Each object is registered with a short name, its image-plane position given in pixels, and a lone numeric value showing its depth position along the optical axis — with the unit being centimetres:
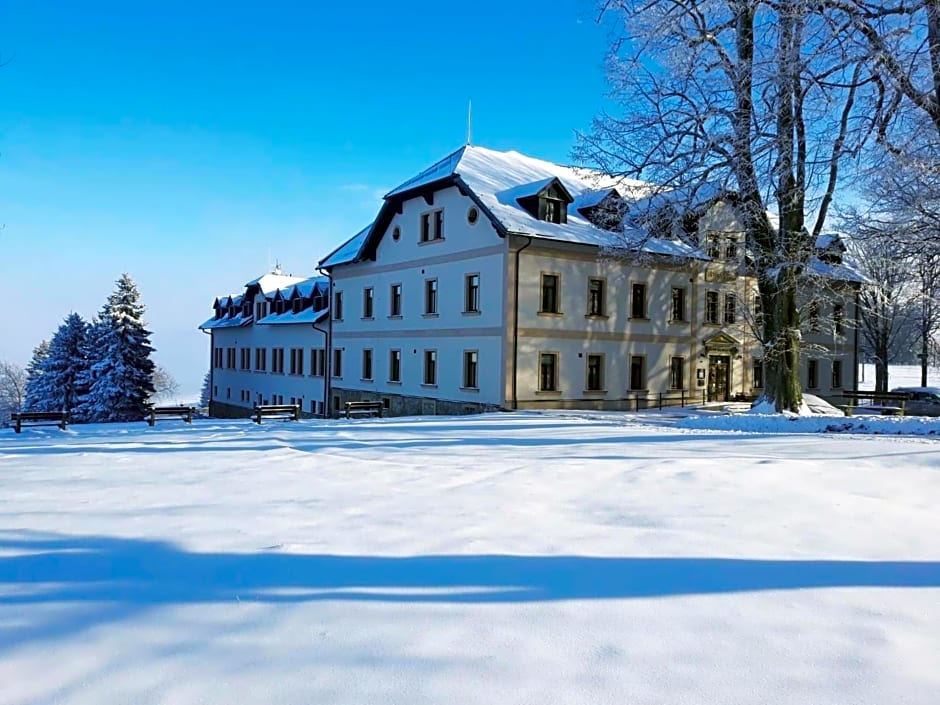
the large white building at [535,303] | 2534
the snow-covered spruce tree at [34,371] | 4917
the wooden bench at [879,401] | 2716
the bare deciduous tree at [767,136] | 1698
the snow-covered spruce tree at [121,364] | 4169
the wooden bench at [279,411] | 2322
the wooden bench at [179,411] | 2419
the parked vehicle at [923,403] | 3291
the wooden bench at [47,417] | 2302
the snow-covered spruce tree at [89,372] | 4234
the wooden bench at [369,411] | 2570
